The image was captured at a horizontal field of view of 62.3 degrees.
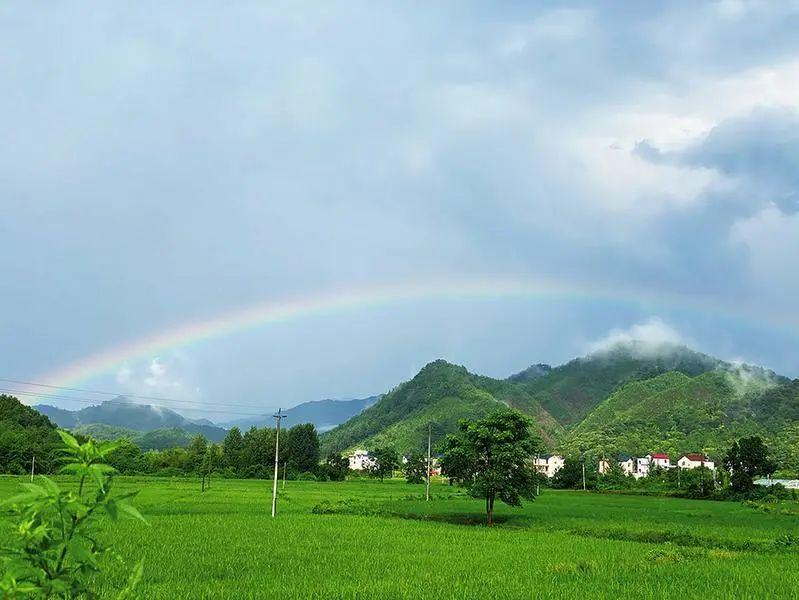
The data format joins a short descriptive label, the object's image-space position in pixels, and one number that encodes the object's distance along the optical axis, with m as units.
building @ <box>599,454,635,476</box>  125.06
